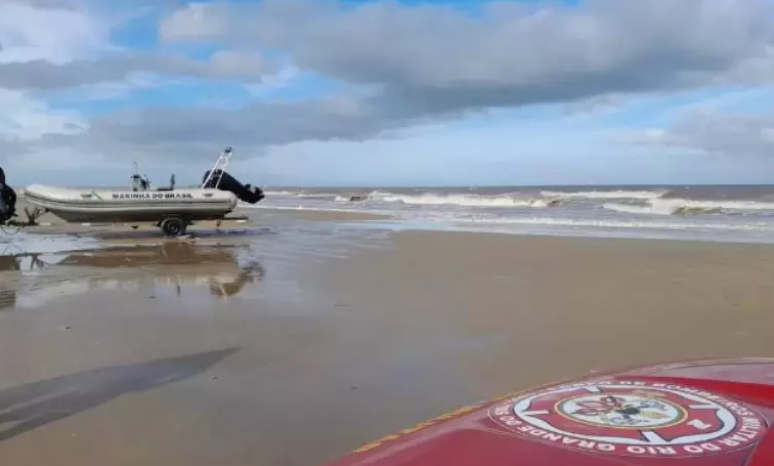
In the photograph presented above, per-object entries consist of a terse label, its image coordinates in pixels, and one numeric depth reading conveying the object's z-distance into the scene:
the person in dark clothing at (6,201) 13.25
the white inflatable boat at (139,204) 16.08
